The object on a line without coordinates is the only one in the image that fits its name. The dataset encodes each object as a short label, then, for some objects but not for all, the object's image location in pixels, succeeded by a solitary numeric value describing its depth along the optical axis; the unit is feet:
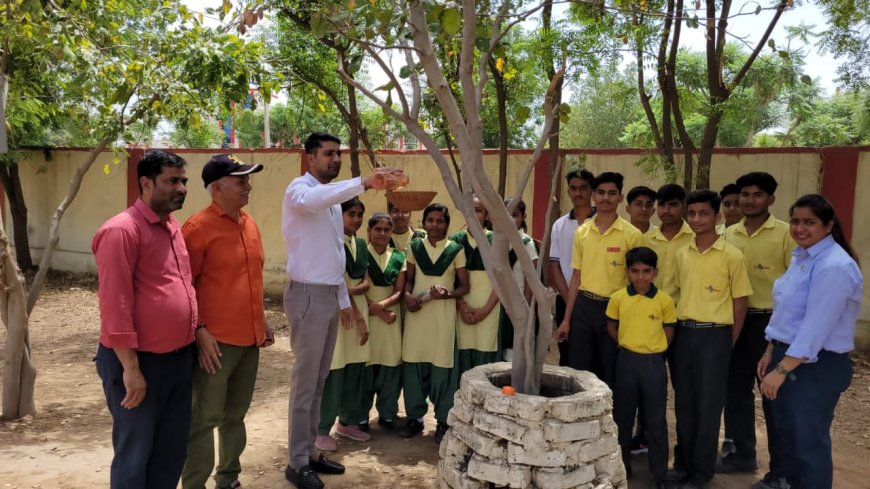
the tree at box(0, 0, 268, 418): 15.35
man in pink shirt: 9.14
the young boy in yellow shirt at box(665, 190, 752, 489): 12.10
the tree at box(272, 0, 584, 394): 8.22
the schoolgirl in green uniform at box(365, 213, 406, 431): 15.10
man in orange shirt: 10.93
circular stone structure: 8.47
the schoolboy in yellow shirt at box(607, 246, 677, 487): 12.19
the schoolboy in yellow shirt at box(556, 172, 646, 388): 13.01
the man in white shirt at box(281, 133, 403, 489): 12.21
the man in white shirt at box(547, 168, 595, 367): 14.20
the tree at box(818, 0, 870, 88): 20.16
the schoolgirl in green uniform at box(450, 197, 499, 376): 14.90
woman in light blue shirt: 10.32
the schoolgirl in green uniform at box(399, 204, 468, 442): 14.88
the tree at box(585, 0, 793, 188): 19.12
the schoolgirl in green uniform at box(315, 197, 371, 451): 14.52
